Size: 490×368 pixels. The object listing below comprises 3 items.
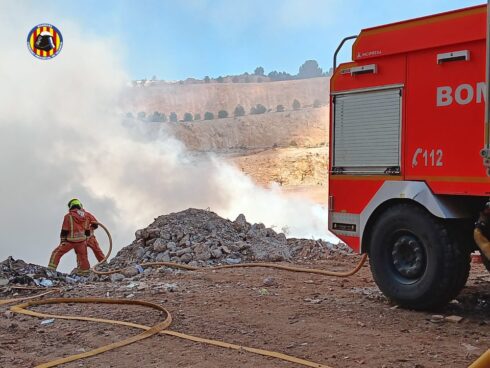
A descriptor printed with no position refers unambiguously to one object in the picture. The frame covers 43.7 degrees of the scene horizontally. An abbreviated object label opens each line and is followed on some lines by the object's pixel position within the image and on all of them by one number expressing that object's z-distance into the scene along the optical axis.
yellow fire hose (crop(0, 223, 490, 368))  4.62
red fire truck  5.62
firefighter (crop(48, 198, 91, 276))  11.51
